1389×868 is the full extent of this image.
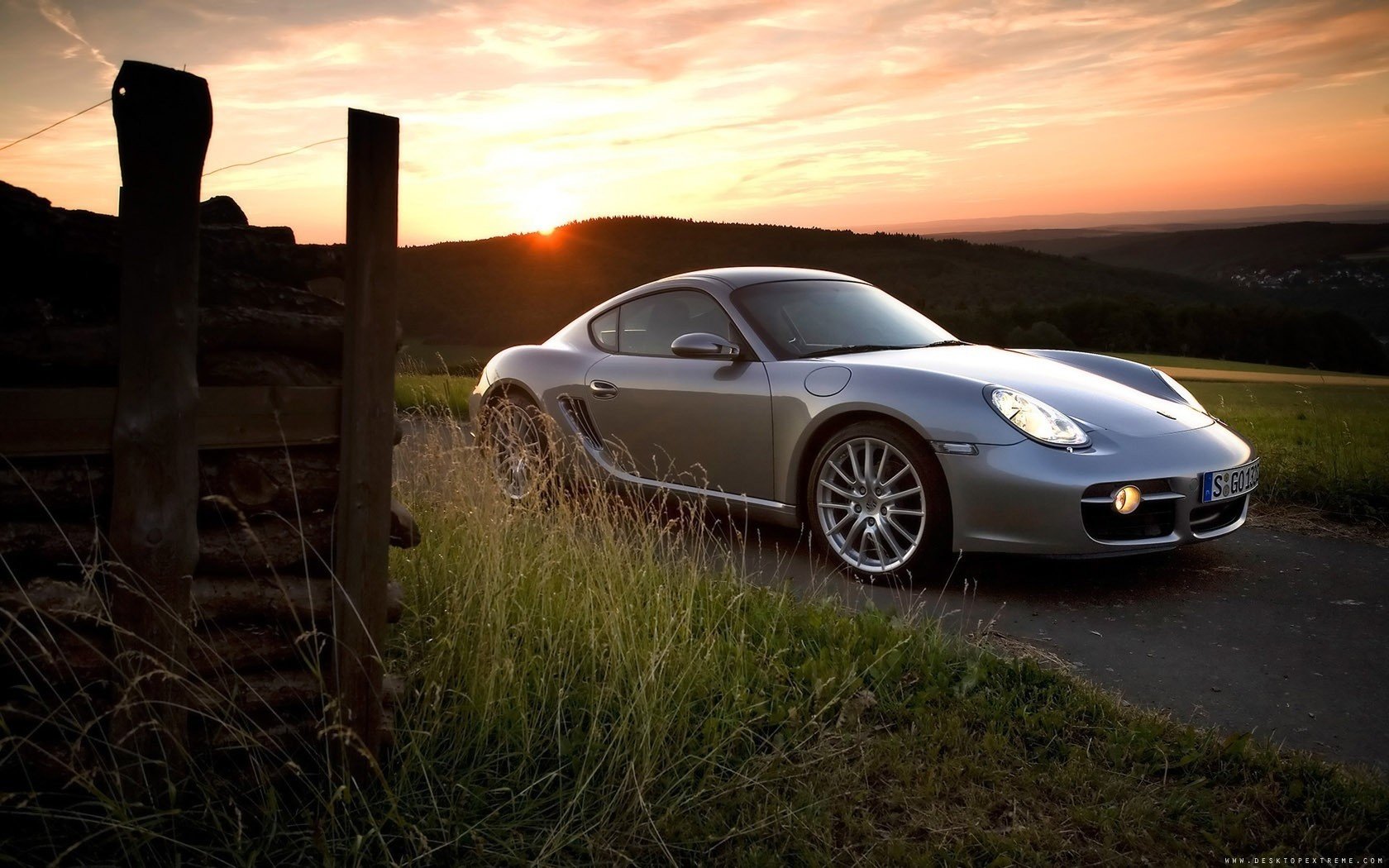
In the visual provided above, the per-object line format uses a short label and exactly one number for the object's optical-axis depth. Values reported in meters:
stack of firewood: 2.53
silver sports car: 4.65
